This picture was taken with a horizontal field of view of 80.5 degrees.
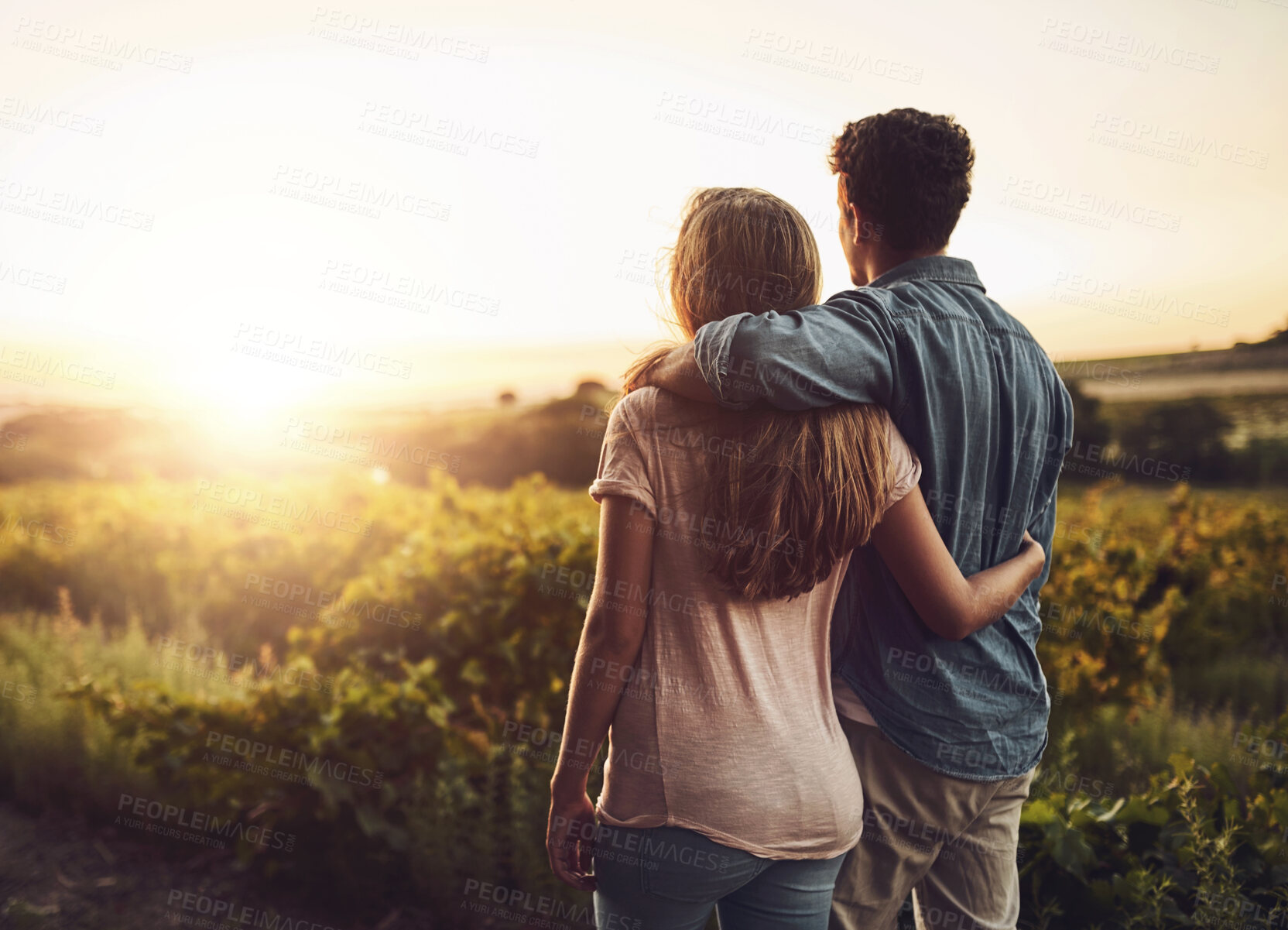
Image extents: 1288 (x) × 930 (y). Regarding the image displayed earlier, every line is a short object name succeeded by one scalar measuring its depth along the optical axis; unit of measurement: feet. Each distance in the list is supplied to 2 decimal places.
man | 4.61
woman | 4.16
